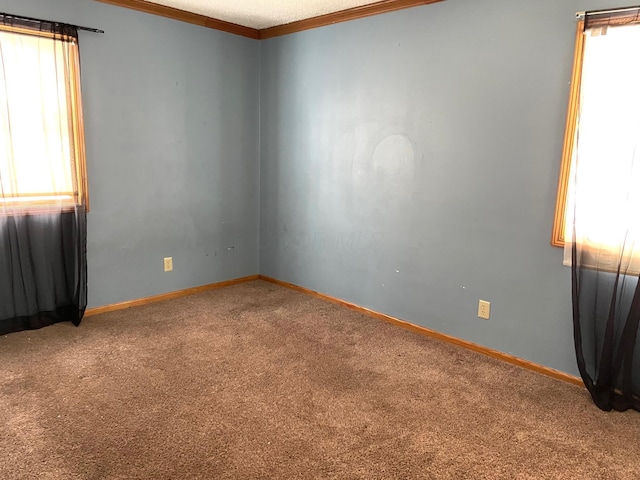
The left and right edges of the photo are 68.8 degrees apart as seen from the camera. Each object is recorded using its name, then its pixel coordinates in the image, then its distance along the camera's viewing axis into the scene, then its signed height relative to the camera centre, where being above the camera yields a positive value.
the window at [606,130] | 2.22 +0.18
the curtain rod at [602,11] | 2.20 +0.74
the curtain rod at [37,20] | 2.80 +0.85
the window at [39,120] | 2.85 +0.24
